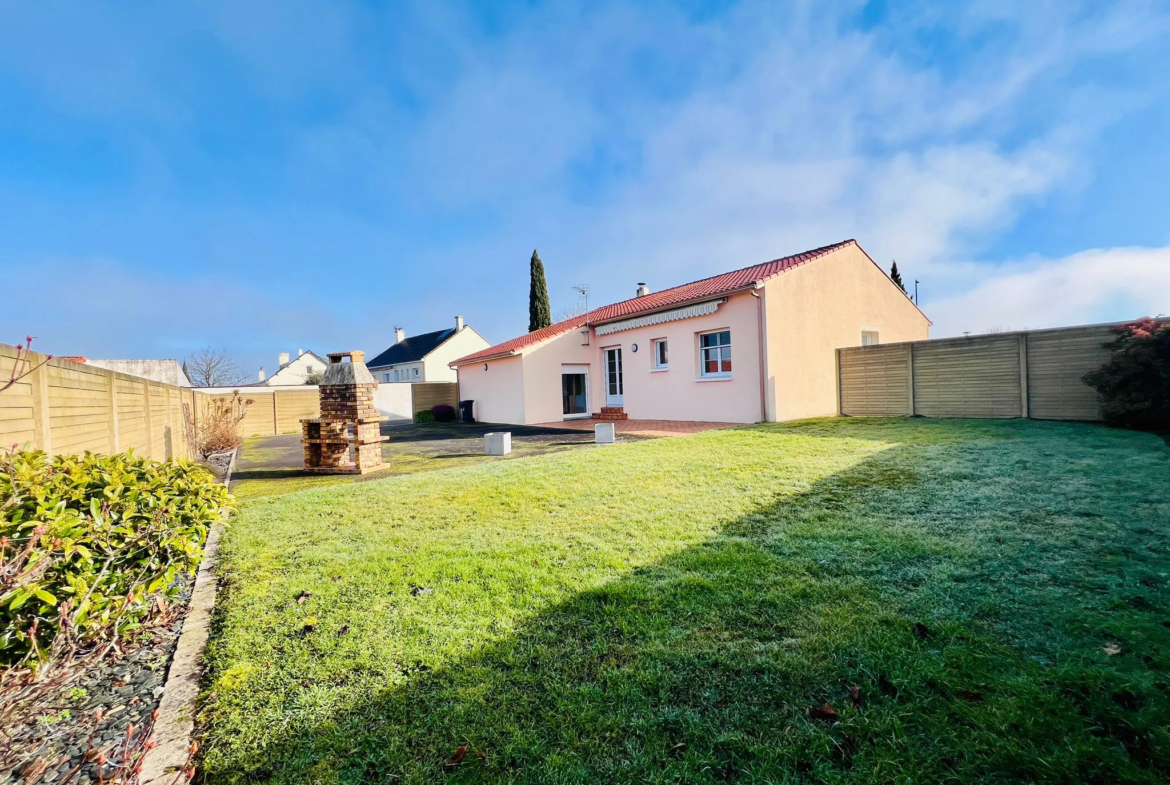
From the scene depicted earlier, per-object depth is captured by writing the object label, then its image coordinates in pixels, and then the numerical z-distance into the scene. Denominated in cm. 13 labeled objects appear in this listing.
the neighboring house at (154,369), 3431
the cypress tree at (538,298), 4028
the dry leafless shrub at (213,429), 1527
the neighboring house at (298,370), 5694
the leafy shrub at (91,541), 262
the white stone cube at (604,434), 1274
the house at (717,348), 1519
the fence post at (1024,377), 1291
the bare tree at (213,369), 5988
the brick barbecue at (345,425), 1034
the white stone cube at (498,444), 1200
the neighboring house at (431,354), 5000
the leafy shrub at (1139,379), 1057
